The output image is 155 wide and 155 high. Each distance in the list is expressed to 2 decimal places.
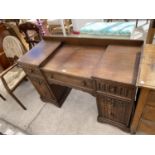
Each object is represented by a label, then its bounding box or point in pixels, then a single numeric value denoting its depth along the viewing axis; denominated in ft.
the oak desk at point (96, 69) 3.55
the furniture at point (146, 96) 2.93
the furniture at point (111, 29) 6.00
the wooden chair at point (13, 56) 6.13
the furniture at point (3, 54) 7.08
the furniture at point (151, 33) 4.50
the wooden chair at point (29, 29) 5.79
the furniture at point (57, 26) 10.97
